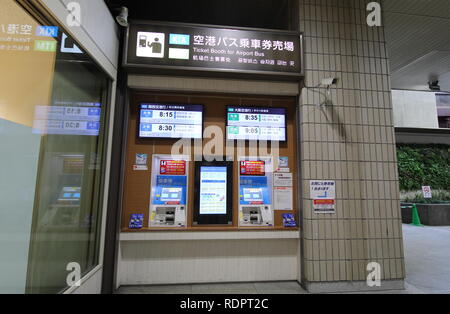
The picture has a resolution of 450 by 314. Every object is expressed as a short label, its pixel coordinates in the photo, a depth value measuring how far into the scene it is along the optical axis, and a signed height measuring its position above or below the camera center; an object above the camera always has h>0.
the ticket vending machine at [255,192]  3.07 -0.06
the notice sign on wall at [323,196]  2.94 -0.09
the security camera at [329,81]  2.75 +1.31
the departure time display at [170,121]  3.09 +0.89
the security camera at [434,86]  6.00 +2.80
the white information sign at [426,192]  8.44 -0.06
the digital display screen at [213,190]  3.04 -0.04
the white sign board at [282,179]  3.18 +0.12
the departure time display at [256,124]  3.19 +0.91
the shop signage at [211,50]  2.89 +1.78
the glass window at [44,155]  1.45 +0.23
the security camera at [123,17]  2.70 +2.01
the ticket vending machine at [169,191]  2.96 -0.07
